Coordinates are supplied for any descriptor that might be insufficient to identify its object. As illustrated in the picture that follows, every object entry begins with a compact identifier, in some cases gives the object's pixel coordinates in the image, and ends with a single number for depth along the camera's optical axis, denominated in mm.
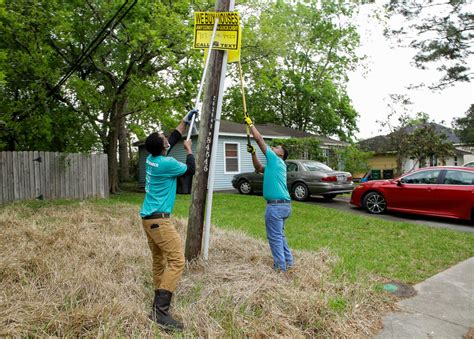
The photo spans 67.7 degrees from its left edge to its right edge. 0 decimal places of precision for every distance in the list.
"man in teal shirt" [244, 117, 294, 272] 4566
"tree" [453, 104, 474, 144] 27423
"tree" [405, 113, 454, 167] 18719
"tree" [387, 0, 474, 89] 13430
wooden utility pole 4703
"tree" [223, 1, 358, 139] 27688
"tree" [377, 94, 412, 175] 18453
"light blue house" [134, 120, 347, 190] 17859
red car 8758
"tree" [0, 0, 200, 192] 11734
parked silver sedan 12195
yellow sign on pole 4691
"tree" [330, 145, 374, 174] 17844
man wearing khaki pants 3352
